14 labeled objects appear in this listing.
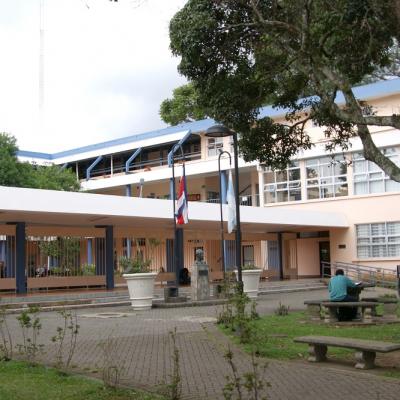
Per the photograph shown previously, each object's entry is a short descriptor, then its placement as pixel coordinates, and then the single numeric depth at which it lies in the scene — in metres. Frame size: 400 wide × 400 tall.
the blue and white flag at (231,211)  20.95
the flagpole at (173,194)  21.38
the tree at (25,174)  39.69
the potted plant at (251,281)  19.72
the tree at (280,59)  9.44
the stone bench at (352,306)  12.39
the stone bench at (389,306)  13.51
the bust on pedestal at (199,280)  19.78
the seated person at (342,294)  13.02
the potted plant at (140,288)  17.94
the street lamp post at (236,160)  12.16
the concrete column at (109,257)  26.87
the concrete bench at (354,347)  7.33
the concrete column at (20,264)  23.12
